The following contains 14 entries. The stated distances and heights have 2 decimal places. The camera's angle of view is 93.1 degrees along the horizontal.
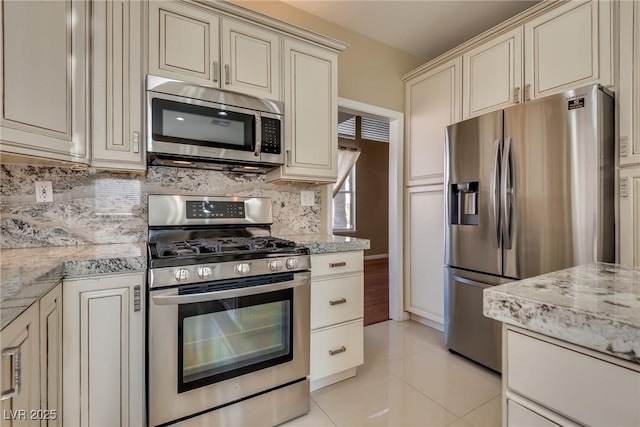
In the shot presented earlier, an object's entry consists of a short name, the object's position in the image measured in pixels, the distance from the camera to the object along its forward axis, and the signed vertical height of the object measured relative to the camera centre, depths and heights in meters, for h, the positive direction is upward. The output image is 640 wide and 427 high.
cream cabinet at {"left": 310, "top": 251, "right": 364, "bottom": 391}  1.86 -0.66
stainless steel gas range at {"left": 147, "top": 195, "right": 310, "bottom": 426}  1.34 -0.56
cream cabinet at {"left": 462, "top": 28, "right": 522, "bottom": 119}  2.22 +1.08
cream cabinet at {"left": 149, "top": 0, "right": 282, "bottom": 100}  1.66 +0.97
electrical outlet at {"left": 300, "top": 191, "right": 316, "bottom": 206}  2.48 +0.13
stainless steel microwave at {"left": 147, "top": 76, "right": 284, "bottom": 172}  1.63 +0.51
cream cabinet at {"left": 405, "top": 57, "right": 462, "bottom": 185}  2.68 +0.92
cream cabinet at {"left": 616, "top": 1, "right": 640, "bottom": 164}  1.70 +0.74
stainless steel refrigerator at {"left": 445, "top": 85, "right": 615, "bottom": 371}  1.70 +0.09
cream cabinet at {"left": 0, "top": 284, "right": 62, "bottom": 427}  0.80 -0.47
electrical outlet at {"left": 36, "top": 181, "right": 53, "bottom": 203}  1.60 +0.12
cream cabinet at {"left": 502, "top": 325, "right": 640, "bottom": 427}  0.50 -0.32
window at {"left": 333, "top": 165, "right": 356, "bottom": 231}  6.30 +0.18
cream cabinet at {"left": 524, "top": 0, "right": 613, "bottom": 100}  1.80 +1.05
